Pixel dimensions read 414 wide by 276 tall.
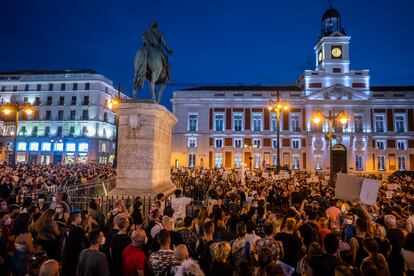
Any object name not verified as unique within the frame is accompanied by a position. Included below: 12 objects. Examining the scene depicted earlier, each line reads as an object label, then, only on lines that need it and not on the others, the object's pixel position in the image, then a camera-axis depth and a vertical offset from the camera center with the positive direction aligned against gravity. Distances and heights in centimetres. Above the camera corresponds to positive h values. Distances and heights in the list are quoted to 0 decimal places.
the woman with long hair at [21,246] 459 -132
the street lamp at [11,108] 2240 +423
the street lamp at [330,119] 1951 +346
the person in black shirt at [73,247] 483 -140
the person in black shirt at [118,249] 473 -136
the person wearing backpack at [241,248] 472 -140
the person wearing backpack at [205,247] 457 -136
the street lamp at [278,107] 2330 +472
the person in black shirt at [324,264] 393 -130
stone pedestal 1125 +63
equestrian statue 1205 +435
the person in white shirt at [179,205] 832 -114
